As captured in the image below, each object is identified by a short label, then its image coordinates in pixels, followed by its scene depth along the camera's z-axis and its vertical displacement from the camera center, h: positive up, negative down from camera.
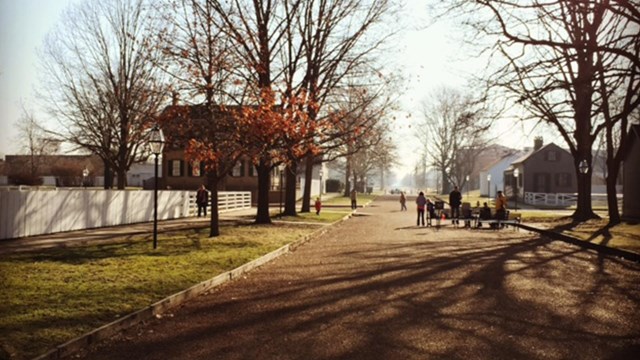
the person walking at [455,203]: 28.91 -0.35
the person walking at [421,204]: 27.67 -0.41
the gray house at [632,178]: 29.78 +1.08
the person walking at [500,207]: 25.50 -0.46
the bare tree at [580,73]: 14.12 +3.65
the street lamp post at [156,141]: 15.30 +1.33
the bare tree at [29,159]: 37.53 +3.17
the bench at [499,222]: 25.36 -1.10
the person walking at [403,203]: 43.21 -0.60
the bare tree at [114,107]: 34.53 +5.09
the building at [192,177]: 53.58 +1.36
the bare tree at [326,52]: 26.31 +6.56
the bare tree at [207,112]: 17.19 +2.47
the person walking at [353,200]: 41.41 -0.41
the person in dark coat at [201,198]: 27.72 -0.29
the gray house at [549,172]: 62.56 +2.79
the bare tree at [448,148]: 73.38 +6.29
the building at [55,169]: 61.36 +2.83
